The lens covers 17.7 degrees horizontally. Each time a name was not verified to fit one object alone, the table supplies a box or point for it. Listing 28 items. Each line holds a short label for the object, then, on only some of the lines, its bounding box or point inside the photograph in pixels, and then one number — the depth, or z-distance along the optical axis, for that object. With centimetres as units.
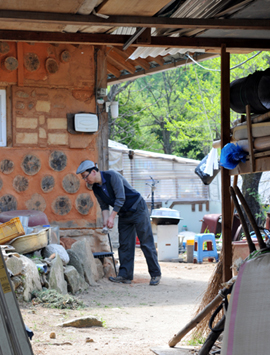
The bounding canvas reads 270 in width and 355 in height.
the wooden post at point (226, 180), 692
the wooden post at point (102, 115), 1491
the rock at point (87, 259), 1305
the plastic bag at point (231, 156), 627
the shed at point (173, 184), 3087
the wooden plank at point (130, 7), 515
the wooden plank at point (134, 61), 1624
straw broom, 724
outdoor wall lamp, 1751
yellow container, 1155
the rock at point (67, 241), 1418
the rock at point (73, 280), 1193
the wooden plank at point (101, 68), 1488
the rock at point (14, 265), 999
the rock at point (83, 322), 869
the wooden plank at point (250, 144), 599
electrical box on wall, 1436
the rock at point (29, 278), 1021
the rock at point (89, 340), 781
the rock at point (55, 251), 1240
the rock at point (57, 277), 1118
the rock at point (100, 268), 1400
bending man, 1276
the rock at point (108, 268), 1433
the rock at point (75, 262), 1292
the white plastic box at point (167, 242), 2007
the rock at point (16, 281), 997
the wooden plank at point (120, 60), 1649
